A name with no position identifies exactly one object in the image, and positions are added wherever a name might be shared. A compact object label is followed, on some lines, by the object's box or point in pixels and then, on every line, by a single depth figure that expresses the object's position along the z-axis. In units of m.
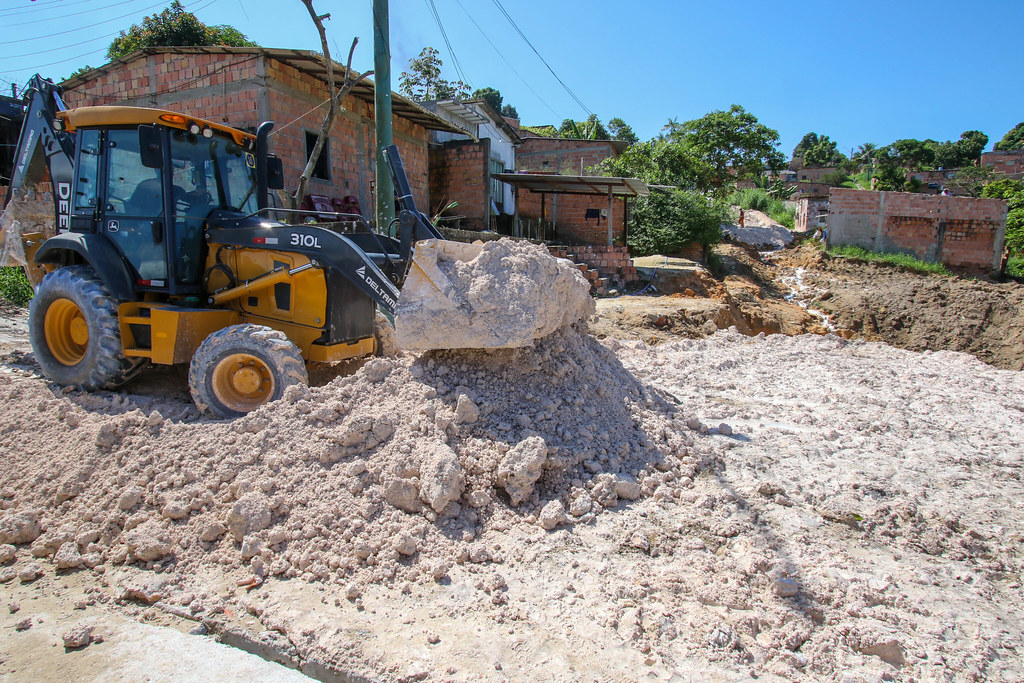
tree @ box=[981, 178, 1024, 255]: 19.19
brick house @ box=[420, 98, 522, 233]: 15.29
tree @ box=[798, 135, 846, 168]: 66.25
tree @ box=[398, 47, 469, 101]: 33.94
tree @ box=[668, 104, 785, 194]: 28.05
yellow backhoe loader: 4.95
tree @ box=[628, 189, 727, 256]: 18.17
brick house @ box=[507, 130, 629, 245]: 18.92
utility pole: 7.74
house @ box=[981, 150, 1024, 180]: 46.84
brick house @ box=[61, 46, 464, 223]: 10.03
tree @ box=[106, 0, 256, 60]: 18.28
